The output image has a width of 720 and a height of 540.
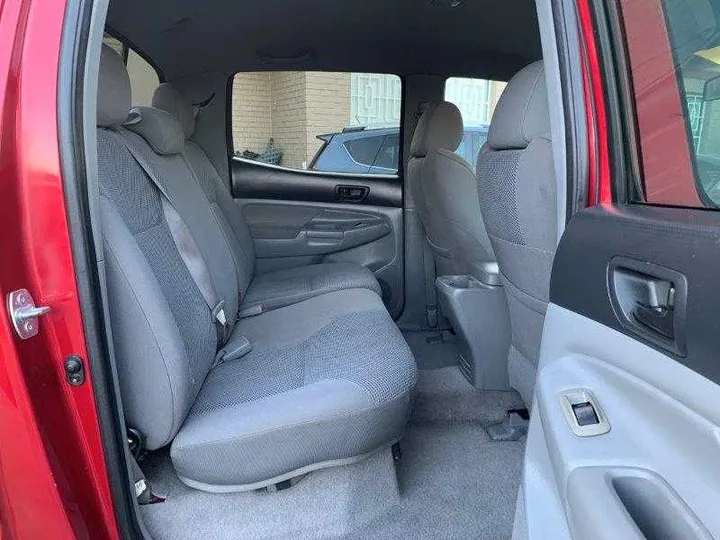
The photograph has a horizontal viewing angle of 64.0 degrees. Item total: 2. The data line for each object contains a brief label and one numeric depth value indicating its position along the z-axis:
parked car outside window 2.81
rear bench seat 1.12
